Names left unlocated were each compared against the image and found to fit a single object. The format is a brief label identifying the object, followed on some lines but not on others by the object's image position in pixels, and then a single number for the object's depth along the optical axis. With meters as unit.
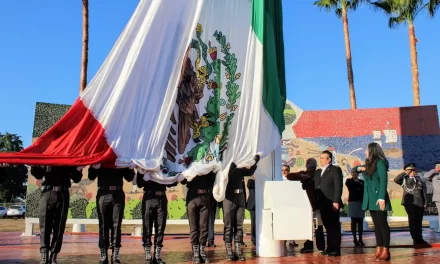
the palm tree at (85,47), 18.12
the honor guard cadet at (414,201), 9.66
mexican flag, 7.04
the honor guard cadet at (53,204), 6.68
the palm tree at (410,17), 21.39
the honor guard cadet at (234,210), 7.37
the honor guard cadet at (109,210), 6.76
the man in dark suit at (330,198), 7.83
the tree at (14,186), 51.84
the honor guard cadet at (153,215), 6.89
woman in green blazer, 7.04
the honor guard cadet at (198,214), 7.09
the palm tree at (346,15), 23.80
